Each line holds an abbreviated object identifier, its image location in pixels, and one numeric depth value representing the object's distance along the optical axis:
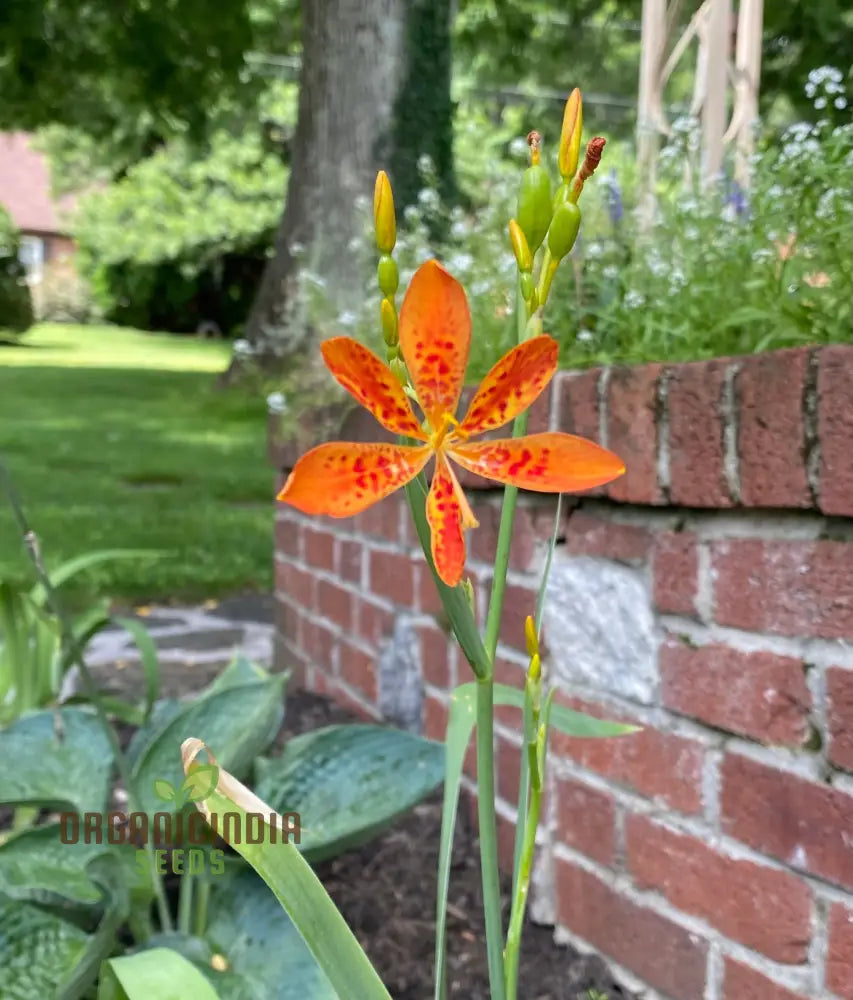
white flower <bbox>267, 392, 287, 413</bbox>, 2.11
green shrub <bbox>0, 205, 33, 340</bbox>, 18.67
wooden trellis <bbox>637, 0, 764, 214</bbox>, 3.13
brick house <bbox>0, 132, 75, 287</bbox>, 31.89
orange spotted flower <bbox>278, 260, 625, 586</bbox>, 0.51
